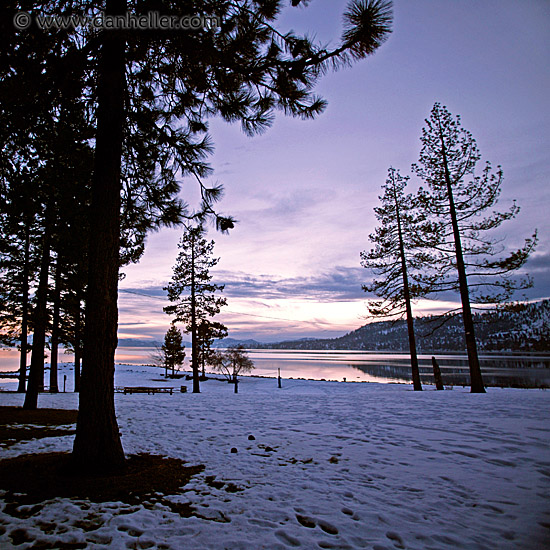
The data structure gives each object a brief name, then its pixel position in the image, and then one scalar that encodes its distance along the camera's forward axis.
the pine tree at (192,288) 22.88
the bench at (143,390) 20.44
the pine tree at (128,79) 4.42
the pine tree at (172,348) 47.28
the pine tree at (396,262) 17.08
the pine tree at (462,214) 13.31
